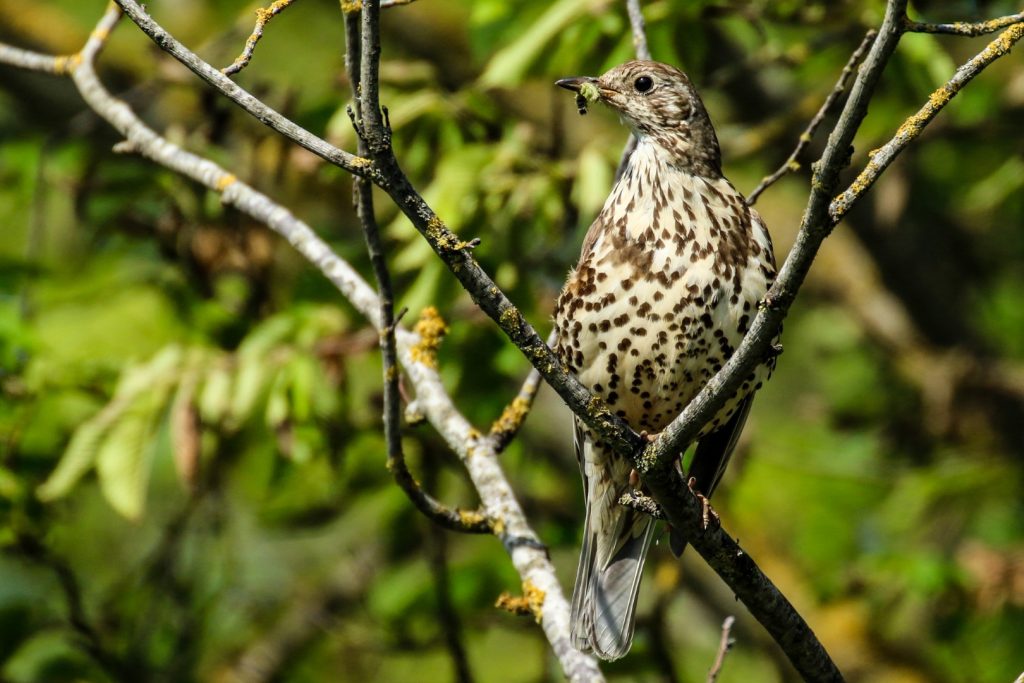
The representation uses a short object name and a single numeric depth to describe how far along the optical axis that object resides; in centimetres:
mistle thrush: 759
